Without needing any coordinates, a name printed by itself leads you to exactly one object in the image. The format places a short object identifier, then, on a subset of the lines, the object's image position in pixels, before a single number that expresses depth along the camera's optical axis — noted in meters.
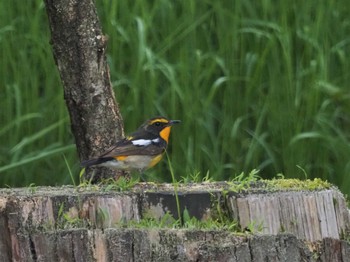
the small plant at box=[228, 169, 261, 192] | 9.87
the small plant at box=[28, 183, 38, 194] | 10.13
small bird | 12.64
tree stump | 8.78
